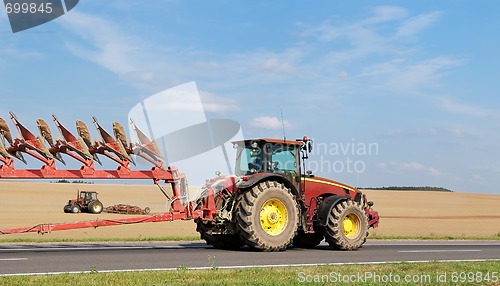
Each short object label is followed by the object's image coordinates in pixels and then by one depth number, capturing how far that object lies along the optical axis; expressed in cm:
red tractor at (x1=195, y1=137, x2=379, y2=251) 1461
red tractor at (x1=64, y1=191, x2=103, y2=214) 4600
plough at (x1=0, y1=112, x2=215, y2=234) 1344
